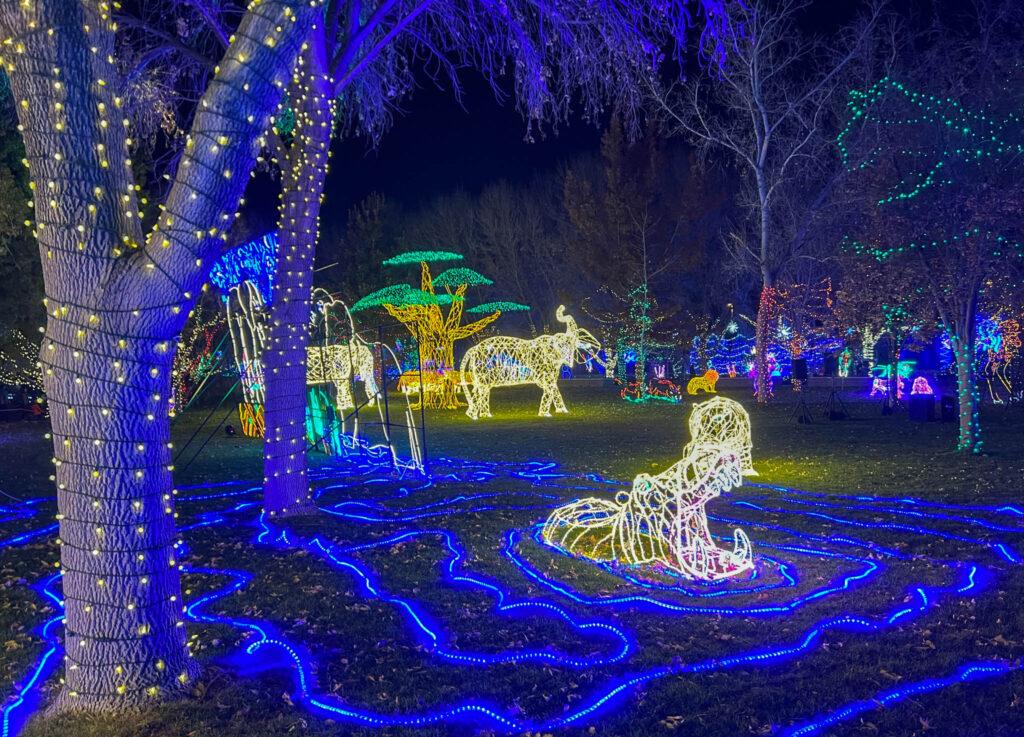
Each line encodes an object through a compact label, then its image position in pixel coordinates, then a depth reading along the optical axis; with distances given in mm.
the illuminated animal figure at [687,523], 5273
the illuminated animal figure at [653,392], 22500
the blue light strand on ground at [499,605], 3391
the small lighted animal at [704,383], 24188
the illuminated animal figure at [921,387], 18400
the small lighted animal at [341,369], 13634
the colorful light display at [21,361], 19547
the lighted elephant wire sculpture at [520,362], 18375
